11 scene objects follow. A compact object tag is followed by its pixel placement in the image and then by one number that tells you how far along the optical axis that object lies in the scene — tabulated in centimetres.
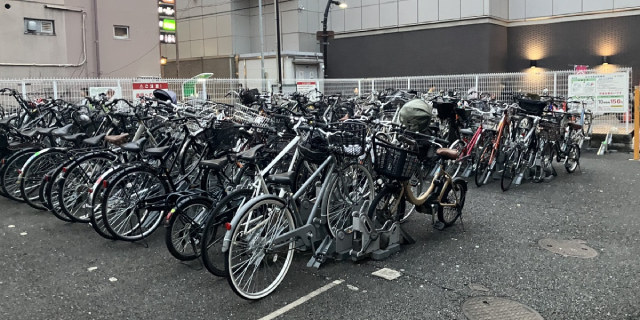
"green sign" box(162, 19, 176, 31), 2589
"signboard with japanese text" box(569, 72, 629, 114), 1094
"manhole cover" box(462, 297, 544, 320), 348
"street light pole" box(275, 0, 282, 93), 1508
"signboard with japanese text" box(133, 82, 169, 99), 1248
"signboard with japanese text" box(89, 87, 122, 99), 1188
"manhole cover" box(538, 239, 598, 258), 469
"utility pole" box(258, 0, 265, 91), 1981
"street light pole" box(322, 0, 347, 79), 1721
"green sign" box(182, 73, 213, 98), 1353
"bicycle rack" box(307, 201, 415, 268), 438
